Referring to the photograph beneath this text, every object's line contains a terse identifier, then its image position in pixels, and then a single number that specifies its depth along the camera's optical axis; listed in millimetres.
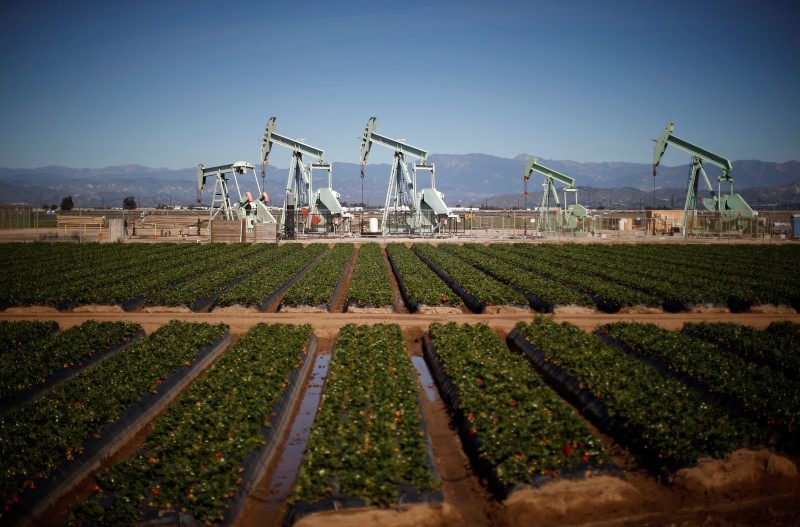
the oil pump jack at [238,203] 59000
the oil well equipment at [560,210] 65438
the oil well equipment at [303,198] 59281
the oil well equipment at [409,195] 60875
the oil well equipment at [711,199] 58416
